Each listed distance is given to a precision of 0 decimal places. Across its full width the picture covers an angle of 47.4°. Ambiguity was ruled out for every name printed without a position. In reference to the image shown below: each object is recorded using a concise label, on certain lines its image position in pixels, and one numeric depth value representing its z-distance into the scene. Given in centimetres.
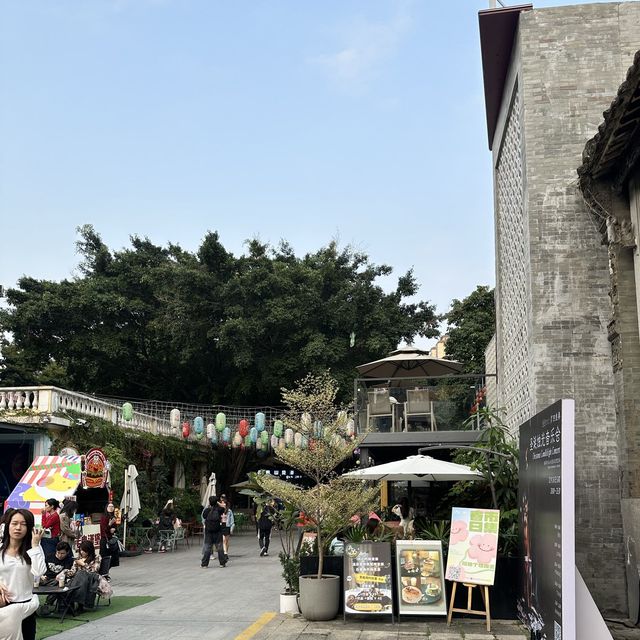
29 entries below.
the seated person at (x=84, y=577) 987
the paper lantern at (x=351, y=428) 1495
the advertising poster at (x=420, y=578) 876
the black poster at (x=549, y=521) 554
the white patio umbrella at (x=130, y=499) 1852
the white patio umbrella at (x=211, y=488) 2391
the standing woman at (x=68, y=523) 1229
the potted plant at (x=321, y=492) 895
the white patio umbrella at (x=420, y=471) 1050
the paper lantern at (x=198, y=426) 2617
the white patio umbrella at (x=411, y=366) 1927
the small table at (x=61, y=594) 920
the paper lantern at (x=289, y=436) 2886
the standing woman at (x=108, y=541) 1189
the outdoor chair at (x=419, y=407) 1648
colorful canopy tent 1182
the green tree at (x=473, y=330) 3244
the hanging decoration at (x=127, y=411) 2166
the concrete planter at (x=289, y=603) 952
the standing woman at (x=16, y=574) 513
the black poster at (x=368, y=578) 871
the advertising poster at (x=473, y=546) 845
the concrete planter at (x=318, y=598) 889
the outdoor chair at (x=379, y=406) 1678
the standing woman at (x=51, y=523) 1177
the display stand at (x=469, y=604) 841
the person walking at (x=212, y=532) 1616
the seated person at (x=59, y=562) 1020
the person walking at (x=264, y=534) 1911
